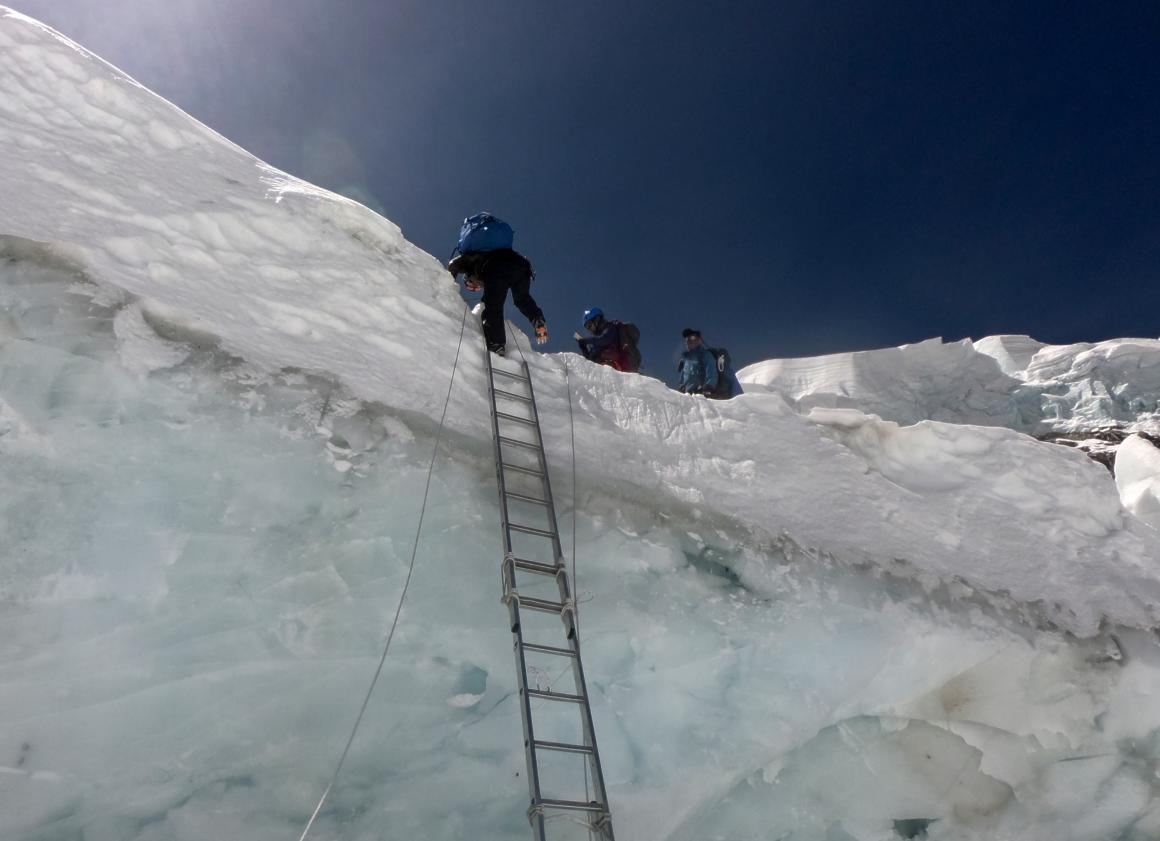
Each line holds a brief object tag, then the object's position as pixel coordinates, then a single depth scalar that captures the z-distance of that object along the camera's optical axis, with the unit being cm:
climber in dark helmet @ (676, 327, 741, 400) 765
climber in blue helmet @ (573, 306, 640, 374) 785
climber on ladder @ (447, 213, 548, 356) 483
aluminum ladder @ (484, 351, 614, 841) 256
